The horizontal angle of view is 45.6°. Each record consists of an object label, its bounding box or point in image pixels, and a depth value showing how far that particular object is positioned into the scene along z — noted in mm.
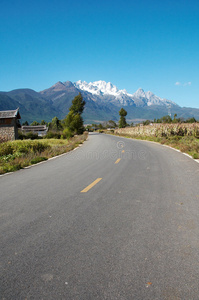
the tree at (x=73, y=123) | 65056
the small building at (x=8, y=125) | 46166
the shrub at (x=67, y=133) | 50294
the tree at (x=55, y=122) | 118112
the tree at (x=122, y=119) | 100812
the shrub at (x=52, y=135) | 58594
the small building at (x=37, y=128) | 100812
